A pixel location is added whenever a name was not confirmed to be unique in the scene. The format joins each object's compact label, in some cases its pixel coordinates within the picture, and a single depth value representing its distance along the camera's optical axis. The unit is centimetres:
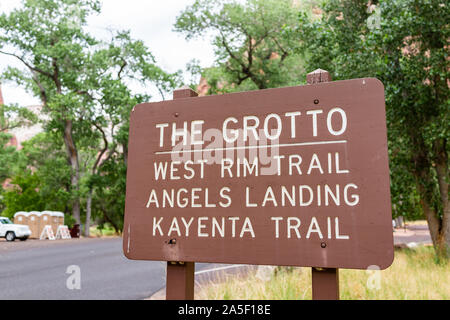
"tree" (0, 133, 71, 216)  2589
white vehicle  1844
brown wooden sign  169
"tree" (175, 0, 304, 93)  1989
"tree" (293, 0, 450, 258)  782
